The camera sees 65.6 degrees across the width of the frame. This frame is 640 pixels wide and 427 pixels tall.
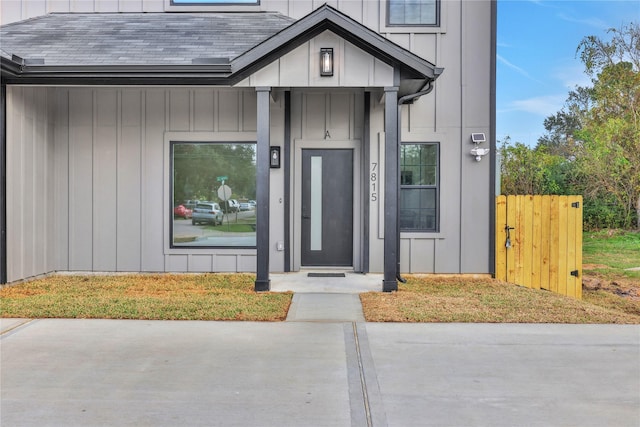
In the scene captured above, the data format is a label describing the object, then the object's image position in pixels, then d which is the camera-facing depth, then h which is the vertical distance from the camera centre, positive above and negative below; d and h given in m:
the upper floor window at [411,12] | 8.50 +3.28
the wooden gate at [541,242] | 8.17 -0.65
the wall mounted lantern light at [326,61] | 6.84 +1.95
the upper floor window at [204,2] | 9.06 +3.67
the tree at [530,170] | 14.74 +1.05
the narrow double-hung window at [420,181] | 8.54 +0.38
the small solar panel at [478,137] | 8.30 +1.11
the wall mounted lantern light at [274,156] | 8.51 +0.80
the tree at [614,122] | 13.46 +2.43
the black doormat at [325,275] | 8.27 -1.20
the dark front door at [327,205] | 8.76 -0.04
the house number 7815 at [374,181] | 8.54 +0.38
